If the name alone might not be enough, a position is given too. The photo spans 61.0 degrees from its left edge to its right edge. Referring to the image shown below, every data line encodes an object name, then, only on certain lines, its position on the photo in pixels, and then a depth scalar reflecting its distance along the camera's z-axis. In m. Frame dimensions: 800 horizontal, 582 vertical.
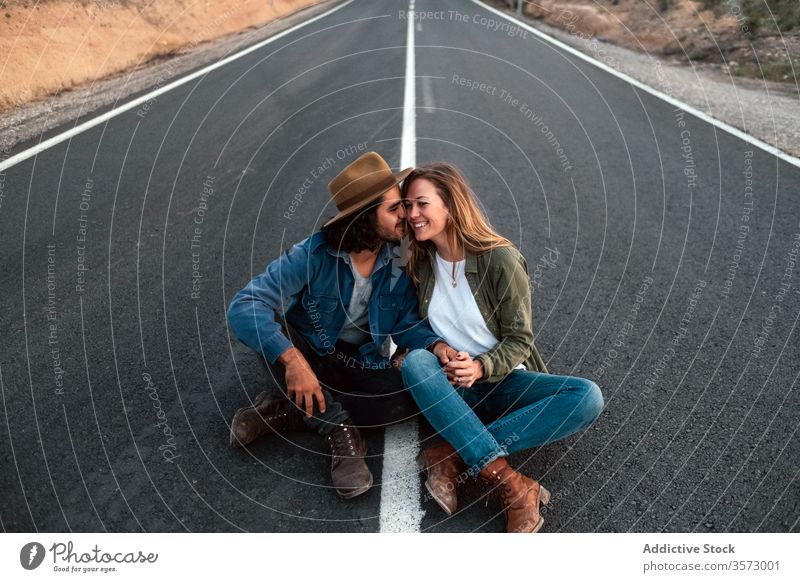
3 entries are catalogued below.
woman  2.67
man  2.84
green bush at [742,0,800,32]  11.16
